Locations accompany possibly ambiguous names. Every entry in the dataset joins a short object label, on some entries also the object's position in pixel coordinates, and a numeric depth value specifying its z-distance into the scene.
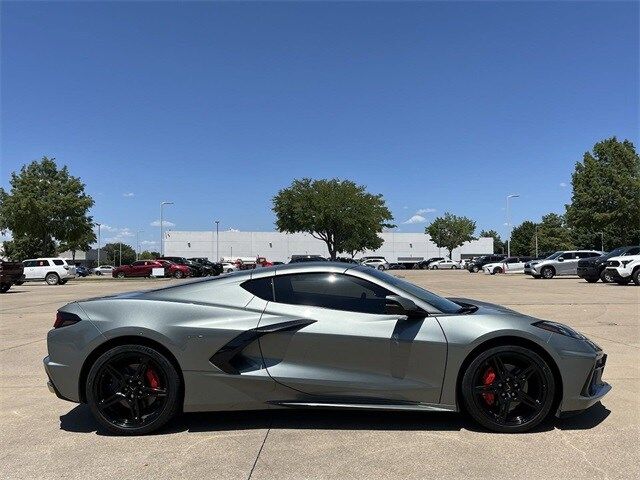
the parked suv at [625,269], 21.75
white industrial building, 85.38
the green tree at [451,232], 86.06
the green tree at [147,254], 158.07
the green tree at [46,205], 40.97
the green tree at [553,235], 101.30
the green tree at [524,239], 110.25
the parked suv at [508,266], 41.59
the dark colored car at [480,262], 48.31
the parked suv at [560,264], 30.84
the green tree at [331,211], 52.06
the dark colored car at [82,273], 55.02
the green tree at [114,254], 133.64
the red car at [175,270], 39.69
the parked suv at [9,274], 22.58
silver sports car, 3.99
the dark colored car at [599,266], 23.17
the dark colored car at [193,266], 41.26
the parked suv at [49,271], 31.06
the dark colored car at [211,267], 44.50
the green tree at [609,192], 41.84
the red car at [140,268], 40.34
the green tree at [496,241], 126.75
